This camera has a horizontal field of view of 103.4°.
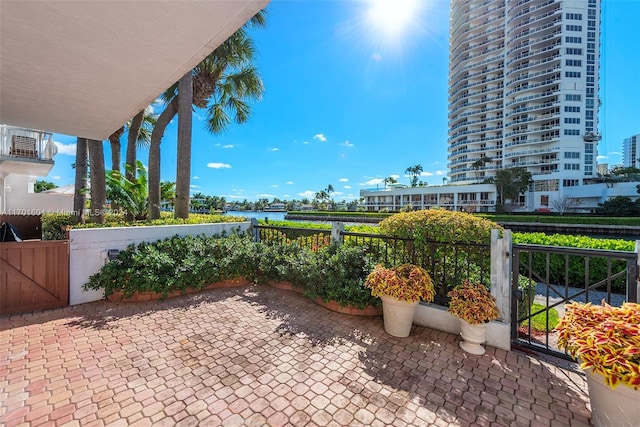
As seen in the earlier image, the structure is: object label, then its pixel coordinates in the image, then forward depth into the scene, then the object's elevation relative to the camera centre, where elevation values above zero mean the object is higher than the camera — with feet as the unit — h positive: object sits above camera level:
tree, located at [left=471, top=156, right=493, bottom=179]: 181.20 +37.32
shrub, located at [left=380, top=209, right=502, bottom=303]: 12.98 -1.47
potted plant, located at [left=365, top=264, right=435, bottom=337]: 11.89 -3.76
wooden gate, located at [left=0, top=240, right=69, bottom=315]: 14.10 -3.89
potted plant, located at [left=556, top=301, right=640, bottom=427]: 6.29 -3.65
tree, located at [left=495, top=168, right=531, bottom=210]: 136.05 +18.43
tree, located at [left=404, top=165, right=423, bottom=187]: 250.37 +41.33
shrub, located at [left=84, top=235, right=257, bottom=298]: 15.72 -3.74
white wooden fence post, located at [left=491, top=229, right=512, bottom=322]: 11.58 -2.64
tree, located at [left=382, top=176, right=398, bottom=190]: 252.42 +33.56
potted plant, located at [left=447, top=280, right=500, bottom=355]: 10.90 -4.27
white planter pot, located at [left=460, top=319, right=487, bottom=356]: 11.12 -5.43
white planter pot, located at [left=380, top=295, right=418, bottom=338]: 12.05 -4.93
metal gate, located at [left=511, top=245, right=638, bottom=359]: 9.74 -5.01
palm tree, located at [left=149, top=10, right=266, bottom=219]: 28.30 +15.53
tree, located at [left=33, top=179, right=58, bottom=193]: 140.40 +13.57
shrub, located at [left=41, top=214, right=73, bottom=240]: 25.79 -1.68
